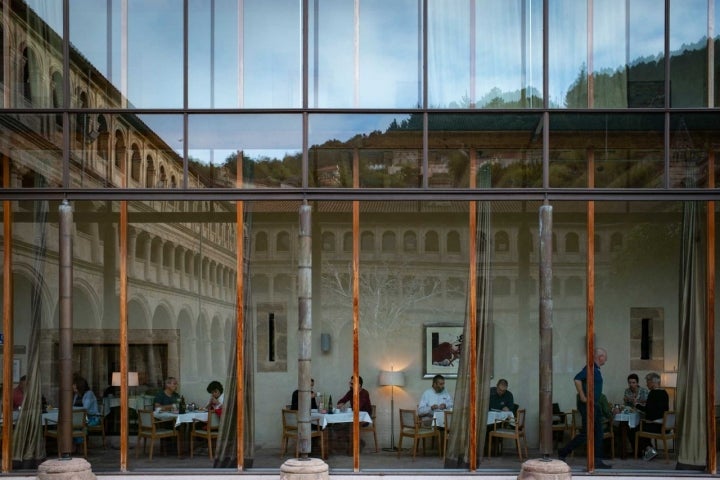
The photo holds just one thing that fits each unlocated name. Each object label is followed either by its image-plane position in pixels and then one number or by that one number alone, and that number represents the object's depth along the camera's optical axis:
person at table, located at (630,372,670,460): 13.13
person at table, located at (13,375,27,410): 13.00
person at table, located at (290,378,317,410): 13.41
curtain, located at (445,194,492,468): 12.98
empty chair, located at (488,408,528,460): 13.02
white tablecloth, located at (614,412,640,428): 13.42
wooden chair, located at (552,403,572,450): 12.98
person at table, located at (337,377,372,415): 13.31
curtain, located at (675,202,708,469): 12.92
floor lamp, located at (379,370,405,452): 13.80
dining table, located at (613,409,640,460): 13.24
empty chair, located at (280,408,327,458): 13.21
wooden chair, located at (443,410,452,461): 13.09
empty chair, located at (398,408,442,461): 13.24
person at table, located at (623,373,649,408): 13.77
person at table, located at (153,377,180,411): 13.25
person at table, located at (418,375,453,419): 13.41
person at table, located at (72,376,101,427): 13.21
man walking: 12.80
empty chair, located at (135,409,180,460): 12.95
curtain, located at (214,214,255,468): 12.86
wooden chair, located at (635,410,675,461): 13.11
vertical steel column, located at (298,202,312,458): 11.99
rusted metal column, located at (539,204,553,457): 11.94
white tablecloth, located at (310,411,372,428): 13.15
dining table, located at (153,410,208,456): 13.07
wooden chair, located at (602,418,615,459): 13.02
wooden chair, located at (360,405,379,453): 13.26
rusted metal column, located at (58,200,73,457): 11.97
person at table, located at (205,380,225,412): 13.09
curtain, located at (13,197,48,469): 13.01
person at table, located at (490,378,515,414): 13.19
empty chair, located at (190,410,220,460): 12.99
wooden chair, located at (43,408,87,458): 13.14
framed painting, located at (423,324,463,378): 13.38
